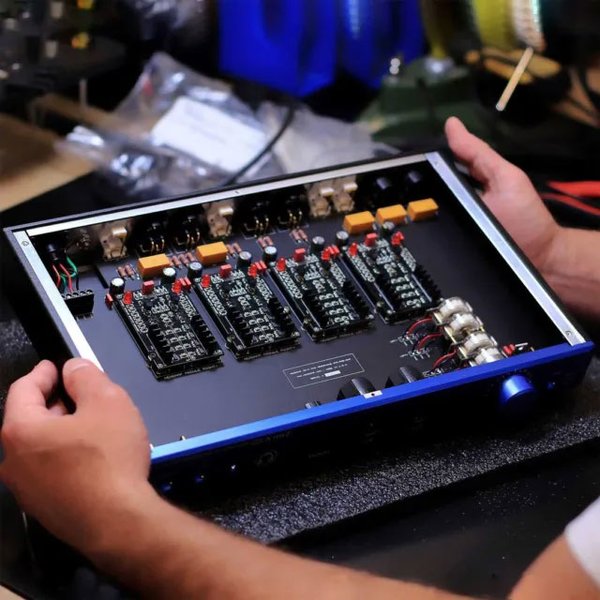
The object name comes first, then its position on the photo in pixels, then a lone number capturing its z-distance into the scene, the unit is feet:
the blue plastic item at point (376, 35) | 6.25
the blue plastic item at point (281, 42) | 6.21
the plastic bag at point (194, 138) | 5.80
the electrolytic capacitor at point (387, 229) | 5.11
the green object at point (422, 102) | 6.13
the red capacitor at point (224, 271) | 4.87
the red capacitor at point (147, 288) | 4.77
